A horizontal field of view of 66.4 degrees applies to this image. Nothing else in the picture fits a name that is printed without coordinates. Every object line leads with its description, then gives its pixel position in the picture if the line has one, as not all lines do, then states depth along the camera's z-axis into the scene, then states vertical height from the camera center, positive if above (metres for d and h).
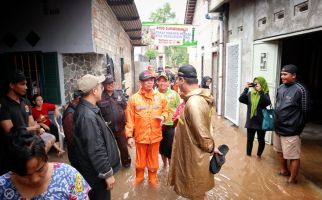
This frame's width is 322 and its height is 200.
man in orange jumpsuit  3.73 -0.85
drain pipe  8.55 +0.19
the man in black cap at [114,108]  4.27 -0.74
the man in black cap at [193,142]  2.55 -0.82
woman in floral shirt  1.27 -0.63
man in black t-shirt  2.98 -0.48
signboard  12.23 +1.56
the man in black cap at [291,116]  3.71 -0.80
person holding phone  4.64 -0.78
